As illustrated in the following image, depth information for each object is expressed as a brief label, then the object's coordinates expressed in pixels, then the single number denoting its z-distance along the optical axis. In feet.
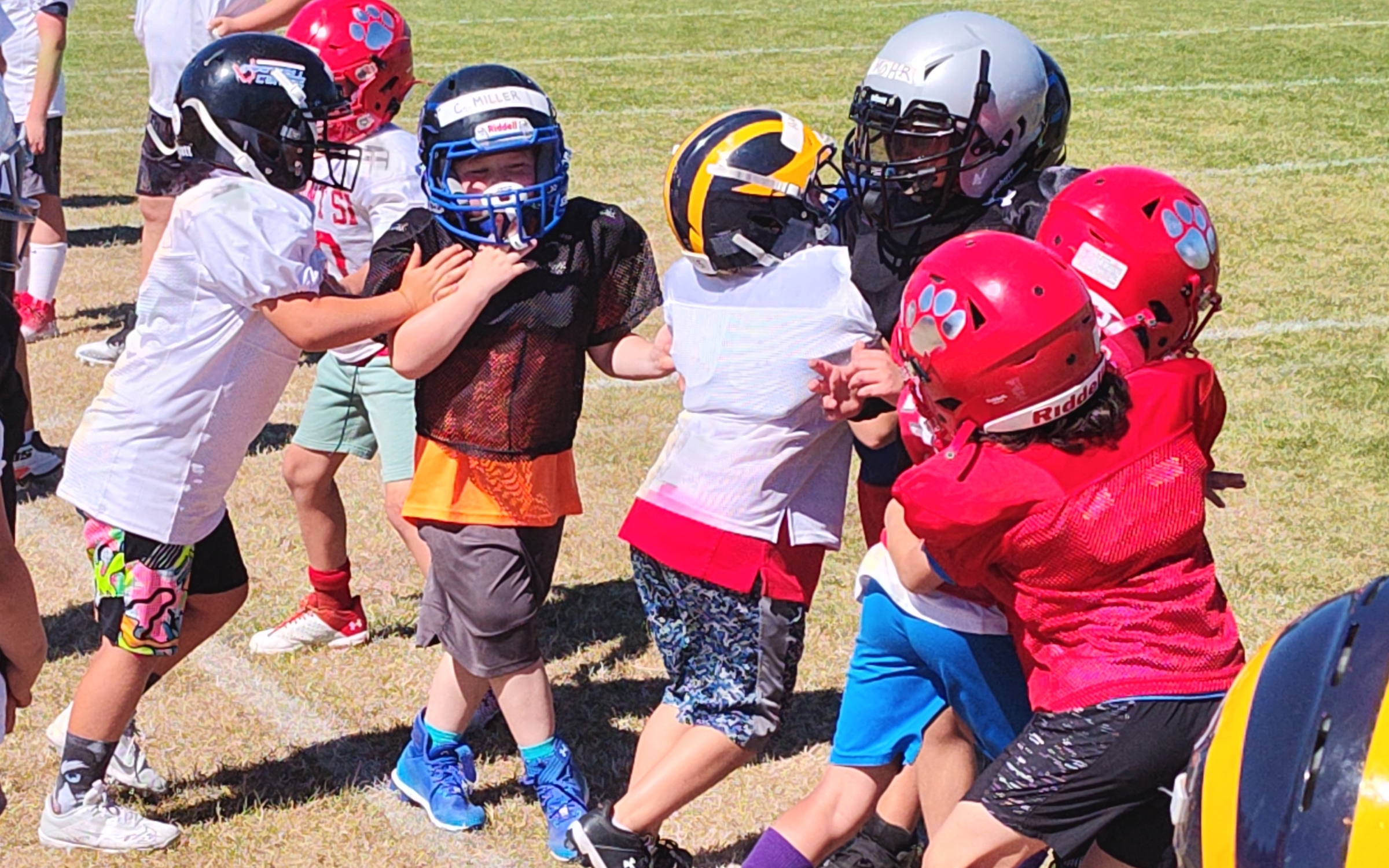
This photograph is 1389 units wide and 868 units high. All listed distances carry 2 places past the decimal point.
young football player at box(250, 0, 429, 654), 15.61
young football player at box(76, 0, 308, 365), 24.03
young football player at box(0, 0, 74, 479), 25.53
